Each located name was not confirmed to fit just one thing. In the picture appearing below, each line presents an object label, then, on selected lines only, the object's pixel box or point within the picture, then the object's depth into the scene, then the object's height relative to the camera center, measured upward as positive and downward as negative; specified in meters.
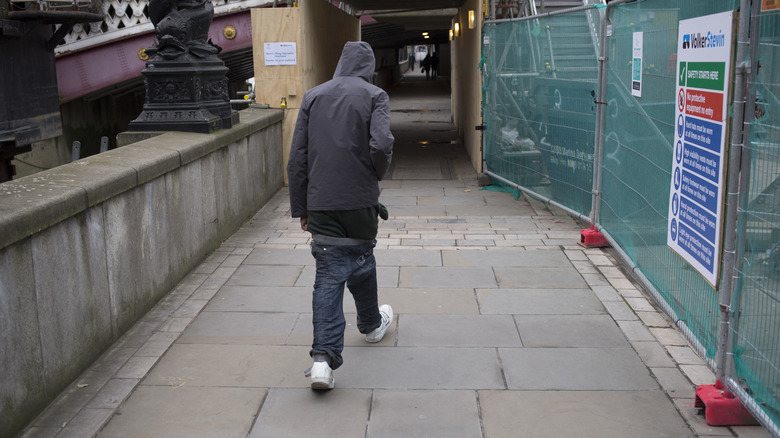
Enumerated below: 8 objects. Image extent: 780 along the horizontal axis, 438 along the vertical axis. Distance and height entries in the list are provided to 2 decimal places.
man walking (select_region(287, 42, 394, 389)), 4.14 -0.53
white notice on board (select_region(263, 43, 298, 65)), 10.49 +0.30
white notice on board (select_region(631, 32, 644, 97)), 5.59 +0.02
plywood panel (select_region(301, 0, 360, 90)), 10.85 +0.58
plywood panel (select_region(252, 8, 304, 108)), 10.49 +0.42
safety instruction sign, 3.76 -0.37
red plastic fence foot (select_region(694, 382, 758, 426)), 3.66 -1.57
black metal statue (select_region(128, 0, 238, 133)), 7.30 +0.03
